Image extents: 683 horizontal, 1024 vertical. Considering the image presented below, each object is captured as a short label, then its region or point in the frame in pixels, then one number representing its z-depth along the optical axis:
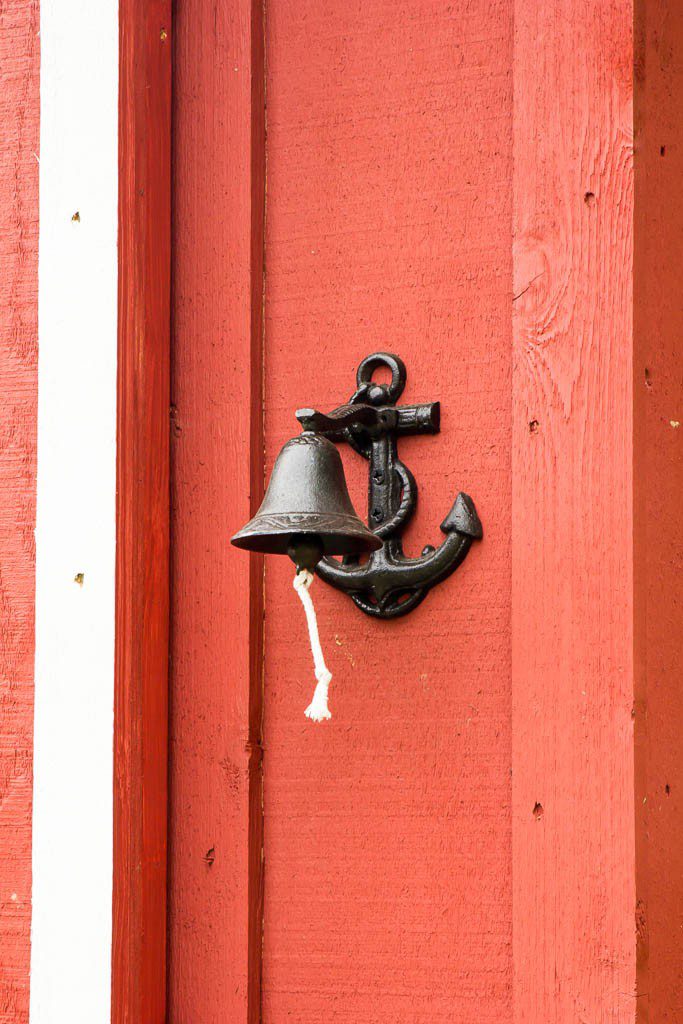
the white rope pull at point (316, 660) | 2.45
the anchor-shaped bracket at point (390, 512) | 2.50
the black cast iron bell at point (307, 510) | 2.43
